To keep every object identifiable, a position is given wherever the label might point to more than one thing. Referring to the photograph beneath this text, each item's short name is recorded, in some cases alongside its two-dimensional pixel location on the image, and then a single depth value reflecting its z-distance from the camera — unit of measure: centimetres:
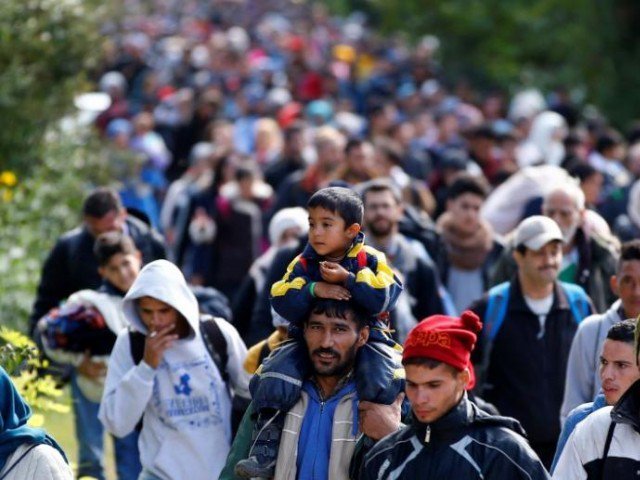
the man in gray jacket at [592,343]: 1745
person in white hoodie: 1673
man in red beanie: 1230
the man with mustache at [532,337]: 1961
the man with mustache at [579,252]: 2189
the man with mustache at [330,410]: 1352
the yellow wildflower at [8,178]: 2934
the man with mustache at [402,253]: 2234
